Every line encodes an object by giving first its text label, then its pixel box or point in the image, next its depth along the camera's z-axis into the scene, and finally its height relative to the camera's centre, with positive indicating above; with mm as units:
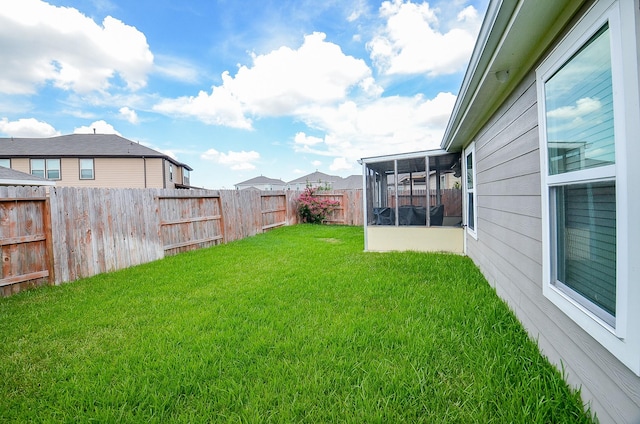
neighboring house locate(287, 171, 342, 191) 38131 +3559
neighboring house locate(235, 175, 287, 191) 41312 +3486
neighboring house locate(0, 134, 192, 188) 17203 +3264
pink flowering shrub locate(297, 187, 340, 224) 12914 -26
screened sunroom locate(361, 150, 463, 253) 6199 -380
